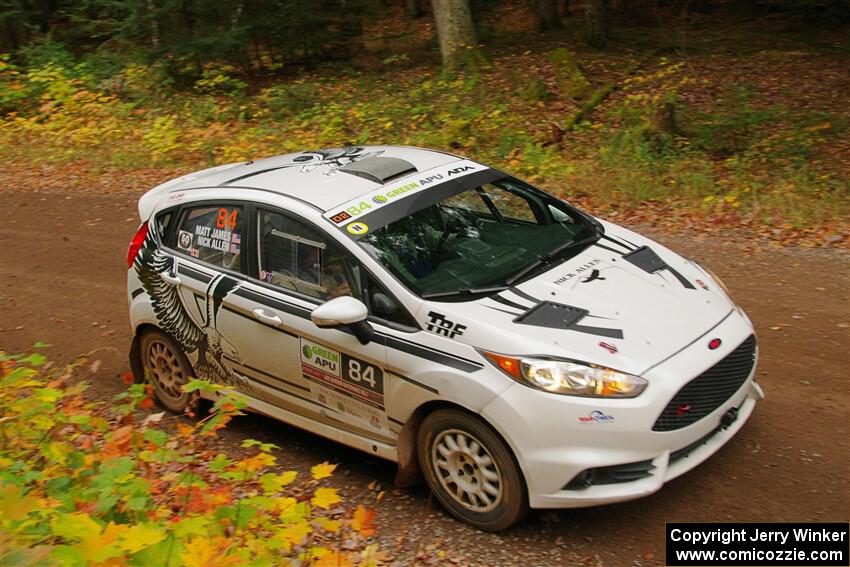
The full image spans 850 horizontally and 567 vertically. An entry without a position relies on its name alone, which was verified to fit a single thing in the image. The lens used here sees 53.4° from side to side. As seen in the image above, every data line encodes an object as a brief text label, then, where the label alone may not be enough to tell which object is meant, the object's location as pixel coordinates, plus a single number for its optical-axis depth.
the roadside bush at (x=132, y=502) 3.16
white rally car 4.59
